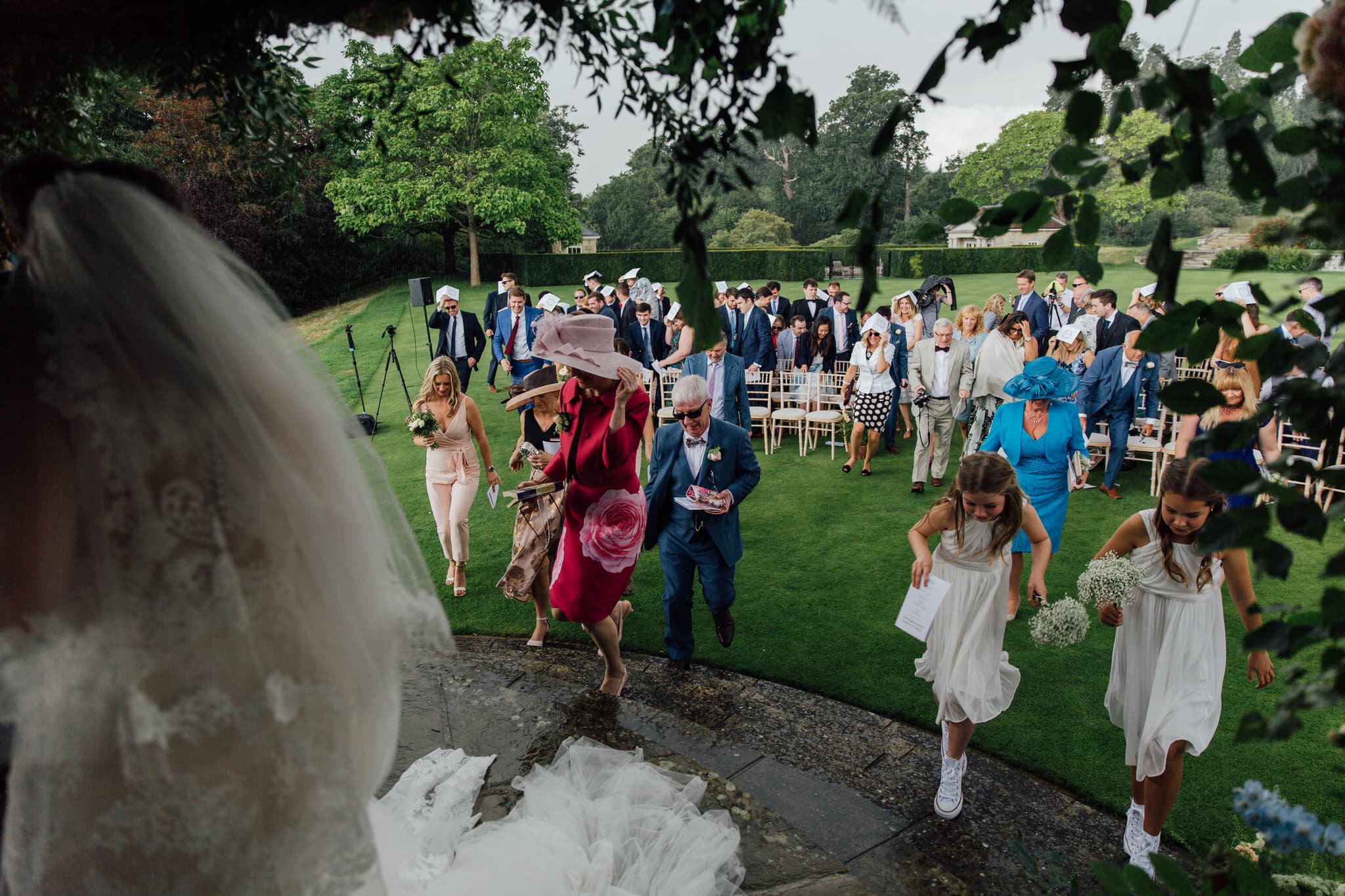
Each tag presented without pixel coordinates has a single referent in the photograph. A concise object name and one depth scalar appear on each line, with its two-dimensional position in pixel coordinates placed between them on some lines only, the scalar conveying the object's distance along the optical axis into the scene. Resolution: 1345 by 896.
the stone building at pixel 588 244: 52.66
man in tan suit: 9.83
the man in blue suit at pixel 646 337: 13.91
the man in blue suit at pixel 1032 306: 13.52
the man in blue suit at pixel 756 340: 13.67
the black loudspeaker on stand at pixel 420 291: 13.02
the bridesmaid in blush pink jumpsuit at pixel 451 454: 6.95
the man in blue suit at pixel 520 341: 13.47
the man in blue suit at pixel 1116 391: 9.55
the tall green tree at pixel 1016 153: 53.94
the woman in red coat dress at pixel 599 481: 5.05
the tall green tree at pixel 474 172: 36.12
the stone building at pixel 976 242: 49.47
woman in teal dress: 6.82
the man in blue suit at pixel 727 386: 9.93
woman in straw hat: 6.36
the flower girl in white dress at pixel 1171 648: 3.76
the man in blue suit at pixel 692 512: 5.90
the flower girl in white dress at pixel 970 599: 4.25
